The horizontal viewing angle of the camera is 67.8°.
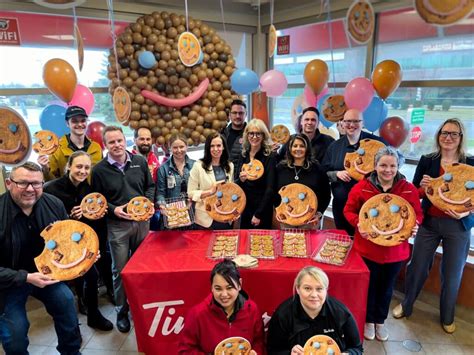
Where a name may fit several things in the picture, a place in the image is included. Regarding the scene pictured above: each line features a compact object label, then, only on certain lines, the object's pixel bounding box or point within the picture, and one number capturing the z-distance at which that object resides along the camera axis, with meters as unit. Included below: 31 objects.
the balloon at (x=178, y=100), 4.07
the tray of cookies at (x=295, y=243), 2.36
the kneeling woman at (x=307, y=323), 1.81
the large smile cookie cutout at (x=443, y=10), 1.97
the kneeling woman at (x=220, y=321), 1.86
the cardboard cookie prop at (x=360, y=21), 3.05
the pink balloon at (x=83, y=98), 3.53
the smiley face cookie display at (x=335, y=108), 3.71
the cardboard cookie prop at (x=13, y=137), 2.43
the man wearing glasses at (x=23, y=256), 2.05
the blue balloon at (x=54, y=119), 3.47
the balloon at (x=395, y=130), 3.27
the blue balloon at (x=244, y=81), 4.07
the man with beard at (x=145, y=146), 3.42
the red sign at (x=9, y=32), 3.66
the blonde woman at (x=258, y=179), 2.93
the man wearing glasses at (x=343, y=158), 2.83
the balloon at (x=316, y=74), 3.87
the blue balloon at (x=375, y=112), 3.40
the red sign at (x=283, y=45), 5.11
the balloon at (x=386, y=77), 3.18
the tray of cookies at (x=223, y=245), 2.37
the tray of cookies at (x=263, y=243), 2.36
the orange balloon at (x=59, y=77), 3.26
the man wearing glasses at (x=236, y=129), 3.64
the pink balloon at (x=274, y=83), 4.11
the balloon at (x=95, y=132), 3.75
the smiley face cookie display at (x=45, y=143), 2.94
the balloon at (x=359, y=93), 3.26
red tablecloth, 2.21
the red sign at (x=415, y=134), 3.81
